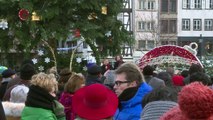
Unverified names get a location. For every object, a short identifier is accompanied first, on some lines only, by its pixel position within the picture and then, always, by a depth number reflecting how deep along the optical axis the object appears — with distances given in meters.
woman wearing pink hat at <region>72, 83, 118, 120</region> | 4.38
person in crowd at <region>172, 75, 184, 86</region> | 8.92
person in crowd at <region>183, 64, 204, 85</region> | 9.88
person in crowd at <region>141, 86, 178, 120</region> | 4.54
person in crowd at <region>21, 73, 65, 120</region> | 6.25
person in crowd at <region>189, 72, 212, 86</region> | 7.49
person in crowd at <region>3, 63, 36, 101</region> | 8.98
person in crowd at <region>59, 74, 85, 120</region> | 7.93
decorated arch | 19.21
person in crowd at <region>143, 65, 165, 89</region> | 11.04
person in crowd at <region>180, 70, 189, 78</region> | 12.19
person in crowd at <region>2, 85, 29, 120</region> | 7.29
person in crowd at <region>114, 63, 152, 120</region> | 5.69
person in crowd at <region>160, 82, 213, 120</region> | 2.95
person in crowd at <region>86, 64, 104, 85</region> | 11.12
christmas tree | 20.88
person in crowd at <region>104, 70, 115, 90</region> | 11.02
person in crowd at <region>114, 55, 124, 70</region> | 20.77
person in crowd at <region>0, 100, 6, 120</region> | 5.27
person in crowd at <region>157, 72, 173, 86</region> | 10.74
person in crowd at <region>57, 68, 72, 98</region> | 9.80
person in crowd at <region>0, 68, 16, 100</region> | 10.88
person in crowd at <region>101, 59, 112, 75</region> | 20.11
